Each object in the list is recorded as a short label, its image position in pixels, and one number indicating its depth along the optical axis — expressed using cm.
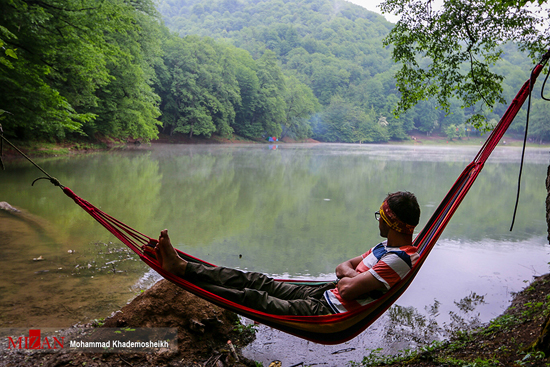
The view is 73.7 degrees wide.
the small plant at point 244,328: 243
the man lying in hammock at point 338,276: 165
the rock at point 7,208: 547
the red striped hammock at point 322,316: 171
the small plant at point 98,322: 224
